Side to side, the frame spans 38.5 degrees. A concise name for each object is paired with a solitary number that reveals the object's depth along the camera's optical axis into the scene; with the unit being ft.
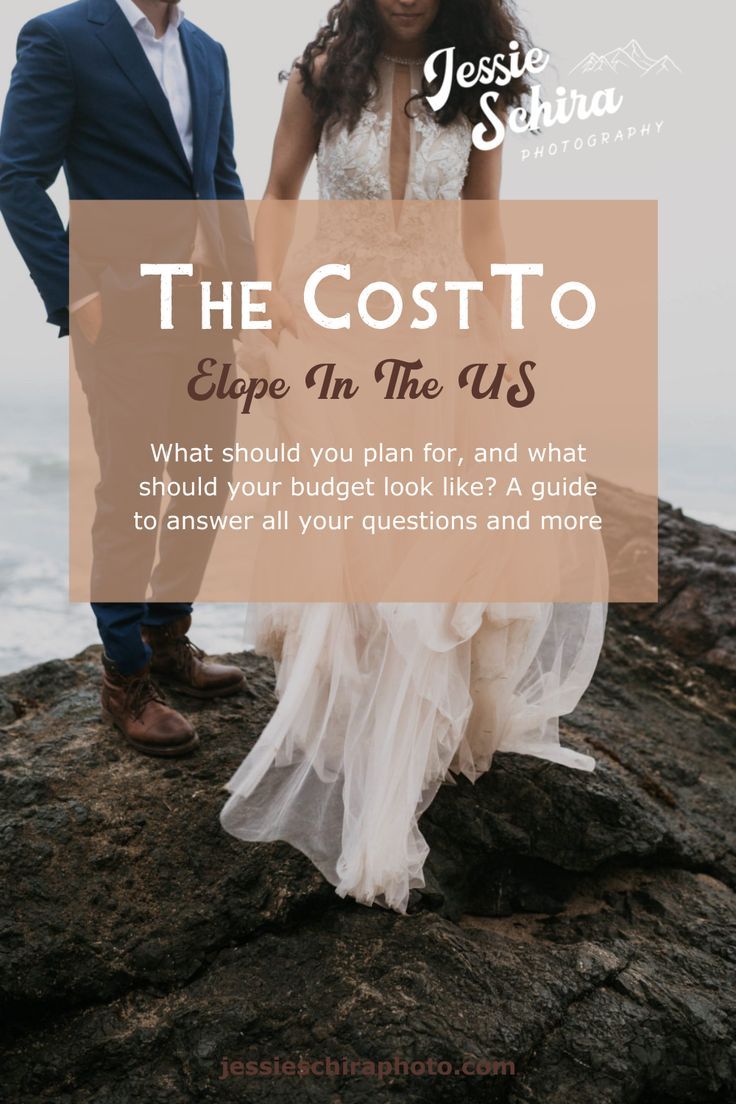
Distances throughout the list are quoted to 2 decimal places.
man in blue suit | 9.30
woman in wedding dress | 8.56
